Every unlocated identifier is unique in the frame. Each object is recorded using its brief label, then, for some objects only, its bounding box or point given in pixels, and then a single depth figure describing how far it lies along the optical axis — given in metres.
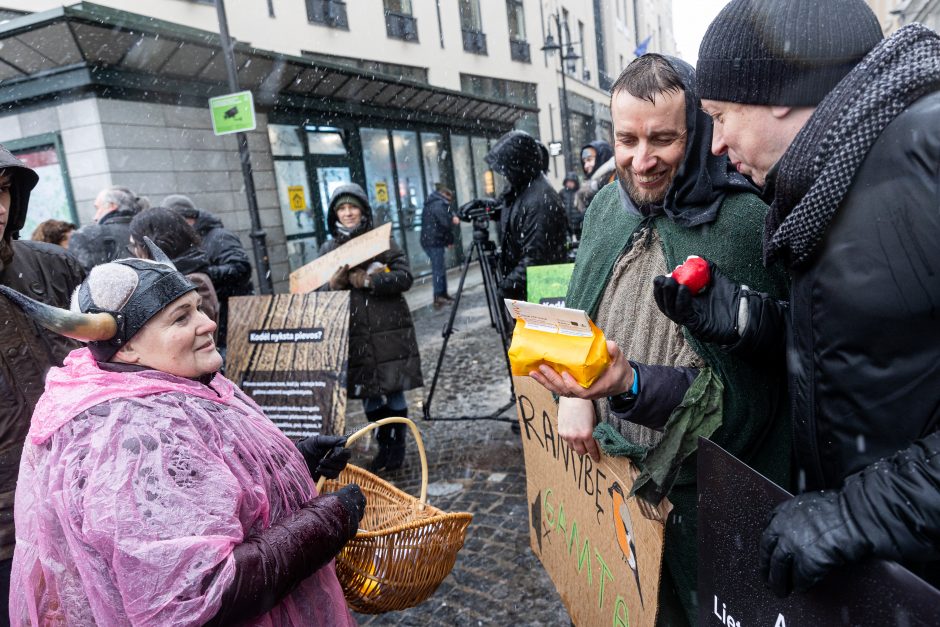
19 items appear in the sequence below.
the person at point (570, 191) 10.88
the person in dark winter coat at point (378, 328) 4.12
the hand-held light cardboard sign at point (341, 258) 3.96
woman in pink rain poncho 1.28
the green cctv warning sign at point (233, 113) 7.04
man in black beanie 0.94
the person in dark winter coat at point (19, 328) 1.91
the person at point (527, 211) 4.37
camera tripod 4.66
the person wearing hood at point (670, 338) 1.52
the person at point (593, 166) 5.70
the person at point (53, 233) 5.13
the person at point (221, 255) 4.50
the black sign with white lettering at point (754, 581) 0.88
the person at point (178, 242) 3.69
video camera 4.70
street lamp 17.43
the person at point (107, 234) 4.60
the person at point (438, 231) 11.12
